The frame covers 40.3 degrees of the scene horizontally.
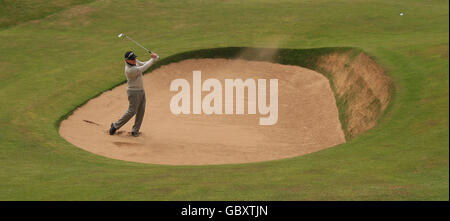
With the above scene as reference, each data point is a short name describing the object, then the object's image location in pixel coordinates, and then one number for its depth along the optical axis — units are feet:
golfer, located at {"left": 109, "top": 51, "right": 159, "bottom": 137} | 74.64
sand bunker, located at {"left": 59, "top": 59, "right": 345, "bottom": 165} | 73.31
